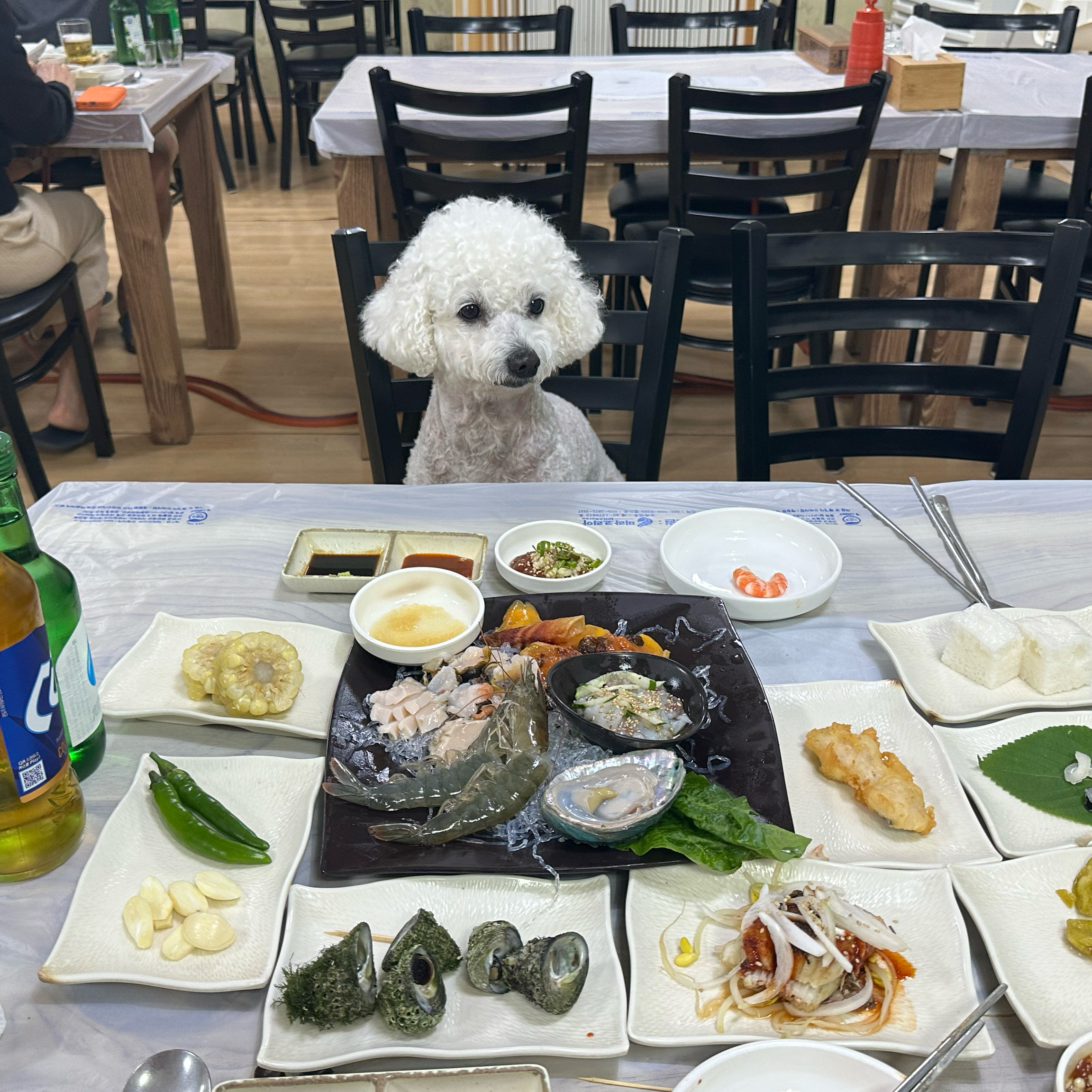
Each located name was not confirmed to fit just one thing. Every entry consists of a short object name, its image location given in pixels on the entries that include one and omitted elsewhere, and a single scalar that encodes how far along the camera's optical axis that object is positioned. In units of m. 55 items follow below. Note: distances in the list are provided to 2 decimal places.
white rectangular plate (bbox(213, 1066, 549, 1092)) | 0.65
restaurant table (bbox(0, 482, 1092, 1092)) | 0.70
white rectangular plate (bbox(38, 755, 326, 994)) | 0.73
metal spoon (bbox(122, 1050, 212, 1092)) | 0.66
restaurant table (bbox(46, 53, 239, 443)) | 2.62
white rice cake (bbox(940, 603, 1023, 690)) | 1.03
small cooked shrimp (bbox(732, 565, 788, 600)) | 1.18
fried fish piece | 0.86
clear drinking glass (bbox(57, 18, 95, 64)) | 3.02
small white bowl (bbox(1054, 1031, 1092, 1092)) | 0.65
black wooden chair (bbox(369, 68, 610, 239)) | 2.33
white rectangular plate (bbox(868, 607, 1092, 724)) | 1.02
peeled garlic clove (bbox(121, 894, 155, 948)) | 0.75
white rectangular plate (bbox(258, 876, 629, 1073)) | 0.68
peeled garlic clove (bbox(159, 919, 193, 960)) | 0.74
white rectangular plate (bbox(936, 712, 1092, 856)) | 0.87
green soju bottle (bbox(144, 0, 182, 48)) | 2.99
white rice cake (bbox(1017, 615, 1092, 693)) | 1.02
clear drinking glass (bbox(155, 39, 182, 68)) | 3.09
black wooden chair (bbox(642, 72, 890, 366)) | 2.33
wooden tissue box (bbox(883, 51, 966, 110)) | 2.59
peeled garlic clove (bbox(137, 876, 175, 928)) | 0.77
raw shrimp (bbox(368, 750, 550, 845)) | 0.83
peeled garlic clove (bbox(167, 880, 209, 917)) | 0.78
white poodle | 1.62
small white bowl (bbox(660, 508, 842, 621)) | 1.15
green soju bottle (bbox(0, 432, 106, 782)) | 0.85
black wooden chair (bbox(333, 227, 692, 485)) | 1.59
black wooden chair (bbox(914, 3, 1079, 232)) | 3.09
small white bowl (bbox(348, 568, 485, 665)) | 1.07
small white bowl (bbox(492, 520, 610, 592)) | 1.18
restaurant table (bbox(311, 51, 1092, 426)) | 2.60
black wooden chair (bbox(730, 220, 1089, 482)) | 1.53
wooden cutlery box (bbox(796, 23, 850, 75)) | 3.04
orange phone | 2.60
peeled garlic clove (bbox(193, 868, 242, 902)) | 0.79
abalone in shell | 0.81
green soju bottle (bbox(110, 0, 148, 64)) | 2.98
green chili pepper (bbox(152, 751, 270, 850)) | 0.84
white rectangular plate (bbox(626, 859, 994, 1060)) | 0.70
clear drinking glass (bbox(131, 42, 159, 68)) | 3.09
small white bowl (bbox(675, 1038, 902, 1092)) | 0.66
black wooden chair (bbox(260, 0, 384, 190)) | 4.76
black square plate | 0.82
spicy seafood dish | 0.71
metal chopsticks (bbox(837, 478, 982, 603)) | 1.21
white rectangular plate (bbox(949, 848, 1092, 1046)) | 0.71
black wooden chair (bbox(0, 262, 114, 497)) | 2.50
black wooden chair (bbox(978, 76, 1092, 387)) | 2.49
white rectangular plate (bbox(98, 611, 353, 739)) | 0.98
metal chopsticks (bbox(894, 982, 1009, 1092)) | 0.65
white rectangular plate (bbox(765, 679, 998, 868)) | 0.86
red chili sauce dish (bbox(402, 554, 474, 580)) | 1.22
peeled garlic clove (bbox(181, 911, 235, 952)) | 0.75
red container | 2.68
